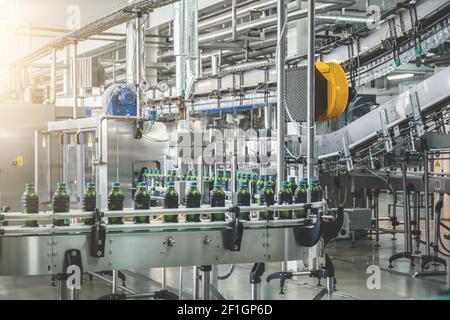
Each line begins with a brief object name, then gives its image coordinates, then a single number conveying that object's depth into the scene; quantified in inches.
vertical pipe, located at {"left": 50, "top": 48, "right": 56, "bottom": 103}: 313.6
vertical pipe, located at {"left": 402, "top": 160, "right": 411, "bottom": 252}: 282.4
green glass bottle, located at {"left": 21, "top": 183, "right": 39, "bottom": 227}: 128.0
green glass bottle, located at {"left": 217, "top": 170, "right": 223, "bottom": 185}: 208.9
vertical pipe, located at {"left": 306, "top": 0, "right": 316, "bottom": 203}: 172.2
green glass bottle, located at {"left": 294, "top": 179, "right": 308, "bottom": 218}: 151.7
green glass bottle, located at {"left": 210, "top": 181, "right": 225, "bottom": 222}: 142.3
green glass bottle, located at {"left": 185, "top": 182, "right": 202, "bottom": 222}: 137.0
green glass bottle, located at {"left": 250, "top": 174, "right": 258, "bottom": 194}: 191.8
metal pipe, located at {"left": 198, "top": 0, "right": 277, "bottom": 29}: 297.3
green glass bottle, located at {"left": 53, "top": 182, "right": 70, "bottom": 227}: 127.6
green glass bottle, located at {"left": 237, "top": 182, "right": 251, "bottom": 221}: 141.6
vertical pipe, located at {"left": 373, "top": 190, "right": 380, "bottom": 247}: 346.6
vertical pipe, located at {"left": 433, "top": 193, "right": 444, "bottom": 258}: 280.2
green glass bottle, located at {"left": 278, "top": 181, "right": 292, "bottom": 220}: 149.3
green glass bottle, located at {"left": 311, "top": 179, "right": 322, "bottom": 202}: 153.0
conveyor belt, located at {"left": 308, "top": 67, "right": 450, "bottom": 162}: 239.8
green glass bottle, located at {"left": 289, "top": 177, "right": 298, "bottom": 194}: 164.2
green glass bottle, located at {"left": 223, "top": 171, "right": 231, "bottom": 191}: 213.6
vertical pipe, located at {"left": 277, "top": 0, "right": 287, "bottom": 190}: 169.0
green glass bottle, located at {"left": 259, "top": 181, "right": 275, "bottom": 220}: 142.4
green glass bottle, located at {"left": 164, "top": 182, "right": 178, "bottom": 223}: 135.5
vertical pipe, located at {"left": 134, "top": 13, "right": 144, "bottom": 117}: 228.5
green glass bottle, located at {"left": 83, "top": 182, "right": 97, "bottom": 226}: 130.0
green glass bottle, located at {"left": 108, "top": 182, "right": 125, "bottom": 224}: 135.8
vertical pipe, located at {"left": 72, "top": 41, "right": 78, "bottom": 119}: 281.3
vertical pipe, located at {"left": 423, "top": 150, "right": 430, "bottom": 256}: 265.9
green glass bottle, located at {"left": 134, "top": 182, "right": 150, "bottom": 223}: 136.6
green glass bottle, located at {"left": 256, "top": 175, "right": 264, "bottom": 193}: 177.0
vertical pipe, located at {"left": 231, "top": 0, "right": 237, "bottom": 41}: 295.9
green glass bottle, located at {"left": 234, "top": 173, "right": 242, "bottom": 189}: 197.4
